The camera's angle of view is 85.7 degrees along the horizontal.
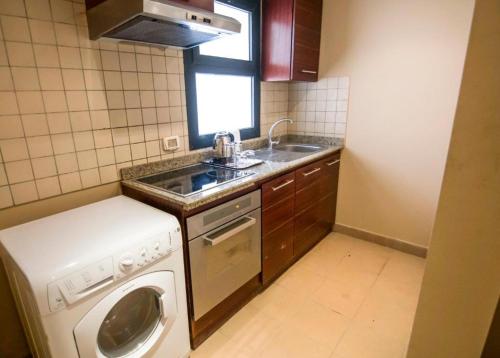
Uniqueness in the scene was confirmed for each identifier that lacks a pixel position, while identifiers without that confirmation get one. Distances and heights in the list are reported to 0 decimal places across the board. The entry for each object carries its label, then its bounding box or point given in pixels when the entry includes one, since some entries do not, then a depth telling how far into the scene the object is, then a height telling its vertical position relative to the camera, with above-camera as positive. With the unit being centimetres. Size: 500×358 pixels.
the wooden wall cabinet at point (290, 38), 214 +53
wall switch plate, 175 -24
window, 189 +18
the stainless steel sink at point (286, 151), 212 -40
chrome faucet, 246 -26
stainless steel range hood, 105 +36
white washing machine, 85 -59
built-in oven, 134 -77
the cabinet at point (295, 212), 179 -80
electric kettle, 188 -28
